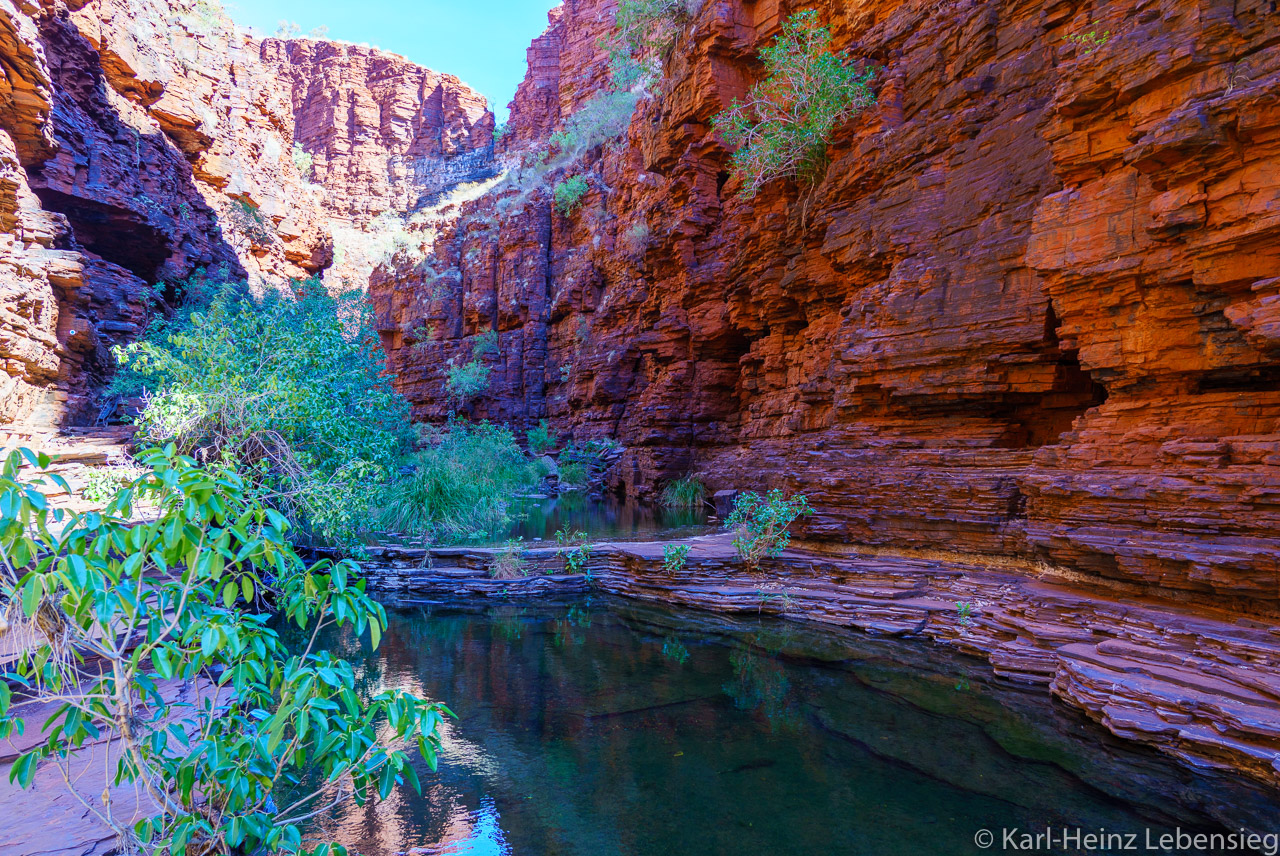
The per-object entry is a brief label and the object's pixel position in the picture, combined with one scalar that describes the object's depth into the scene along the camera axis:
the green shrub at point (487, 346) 29.42
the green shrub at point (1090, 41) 7.14
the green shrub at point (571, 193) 28.07
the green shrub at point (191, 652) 2.15
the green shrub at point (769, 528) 9.73
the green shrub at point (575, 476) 22.47
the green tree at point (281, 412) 7.85
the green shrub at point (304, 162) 40.53
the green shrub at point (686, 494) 18.28
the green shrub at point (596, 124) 28.33
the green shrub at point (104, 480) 6.56
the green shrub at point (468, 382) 28.59
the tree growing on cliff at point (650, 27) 19.34
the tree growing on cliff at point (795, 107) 12.59
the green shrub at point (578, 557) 10.61
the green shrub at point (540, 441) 26.19
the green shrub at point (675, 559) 9.84
